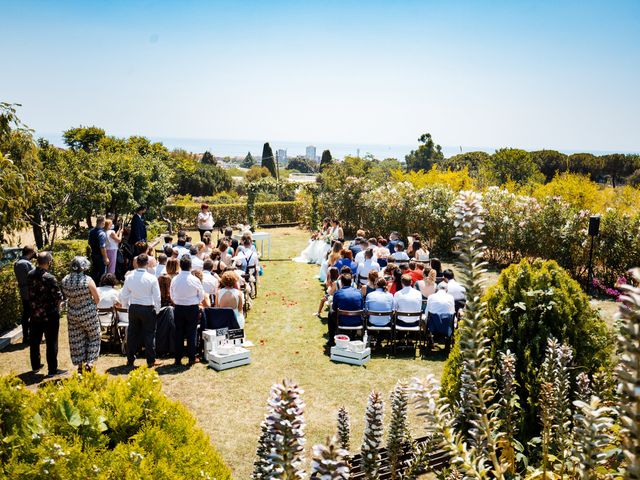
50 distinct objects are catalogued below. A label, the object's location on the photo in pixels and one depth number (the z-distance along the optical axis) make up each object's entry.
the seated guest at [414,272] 11.36
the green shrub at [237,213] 28.16
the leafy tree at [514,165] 54.56
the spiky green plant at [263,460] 1.99
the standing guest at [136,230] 14.63
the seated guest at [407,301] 9.77
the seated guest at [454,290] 10.17
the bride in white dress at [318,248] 17.73
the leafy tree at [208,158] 61.74
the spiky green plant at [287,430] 1.53
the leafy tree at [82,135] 40.53
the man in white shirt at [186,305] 8.78
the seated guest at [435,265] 11.20
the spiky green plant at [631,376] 1.14
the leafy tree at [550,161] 64.19
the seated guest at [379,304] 9.79
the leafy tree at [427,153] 83.00
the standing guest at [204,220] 17.11
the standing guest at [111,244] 13.20
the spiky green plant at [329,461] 1.47
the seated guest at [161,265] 10.74
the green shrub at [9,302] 10.05
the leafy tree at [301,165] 123.84
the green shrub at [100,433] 3.10
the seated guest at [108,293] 9.34
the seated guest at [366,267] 12.14
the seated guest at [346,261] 12.63
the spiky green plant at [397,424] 2.38
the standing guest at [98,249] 12.36
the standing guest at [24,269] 9.02
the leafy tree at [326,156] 65.94
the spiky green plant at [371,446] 1.99
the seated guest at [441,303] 9.66
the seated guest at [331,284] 11.59
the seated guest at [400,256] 13.58
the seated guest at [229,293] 9.71
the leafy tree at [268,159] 71.10
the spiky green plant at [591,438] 1.47
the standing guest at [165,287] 10.06
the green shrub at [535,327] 4.69
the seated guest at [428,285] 10.73
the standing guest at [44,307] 7.68
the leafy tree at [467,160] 62.41
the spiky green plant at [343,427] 2.52
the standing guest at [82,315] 7.63
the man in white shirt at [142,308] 8.38
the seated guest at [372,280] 10.45
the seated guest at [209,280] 10.20
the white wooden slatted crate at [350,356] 9.12
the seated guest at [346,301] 9.79
